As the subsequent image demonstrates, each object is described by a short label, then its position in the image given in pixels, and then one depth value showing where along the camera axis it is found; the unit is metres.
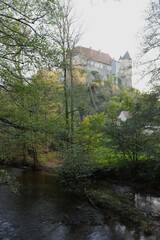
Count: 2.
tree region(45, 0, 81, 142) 15.50
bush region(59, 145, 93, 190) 10.10
